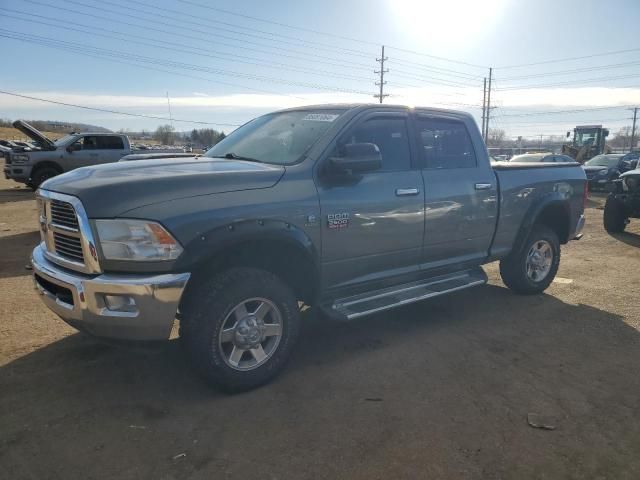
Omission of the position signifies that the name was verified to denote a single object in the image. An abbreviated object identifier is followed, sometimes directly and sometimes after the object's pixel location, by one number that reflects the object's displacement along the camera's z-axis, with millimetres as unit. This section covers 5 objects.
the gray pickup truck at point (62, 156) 15492
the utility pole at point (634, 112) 78900
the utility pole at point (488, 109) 64562
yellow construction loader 30953
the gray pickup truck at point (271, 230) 3033
